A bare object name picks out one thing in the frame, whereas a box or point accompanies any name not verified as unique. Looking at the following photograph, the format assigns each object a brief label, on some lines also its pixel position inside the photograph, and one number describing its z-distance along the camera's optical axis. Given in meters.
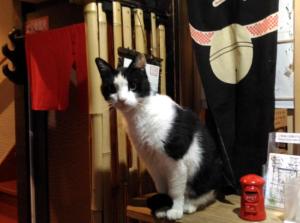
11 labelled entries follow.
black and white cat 1.13
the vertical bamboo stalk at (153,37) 1.59
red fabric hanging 1.49
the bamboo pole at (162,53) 1.62
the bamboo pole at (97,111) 1.34
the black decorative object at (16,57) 1.85
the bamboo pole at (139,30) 1.52
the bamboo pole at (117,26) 1.42
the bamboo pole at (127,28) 1.46
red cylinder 1.08
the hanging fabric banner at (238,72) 1.27
